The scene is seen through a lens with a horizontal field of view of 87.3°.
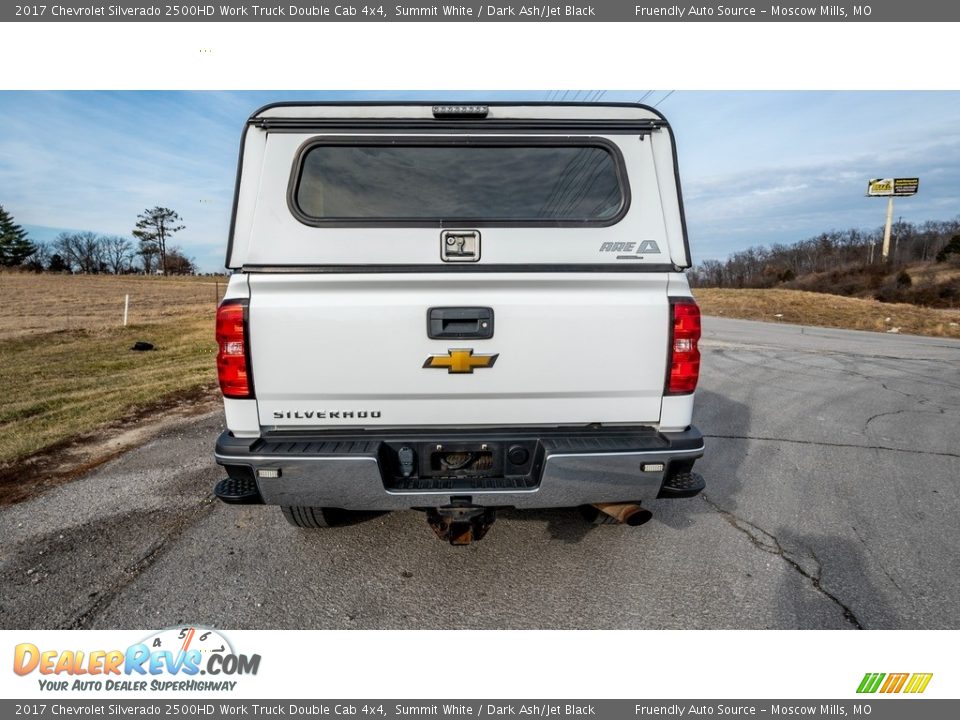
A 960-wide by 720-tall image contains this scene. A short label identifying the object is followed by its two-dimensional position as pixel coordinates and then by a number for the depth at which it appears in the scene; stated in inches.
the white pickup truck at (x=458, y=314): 94.7
